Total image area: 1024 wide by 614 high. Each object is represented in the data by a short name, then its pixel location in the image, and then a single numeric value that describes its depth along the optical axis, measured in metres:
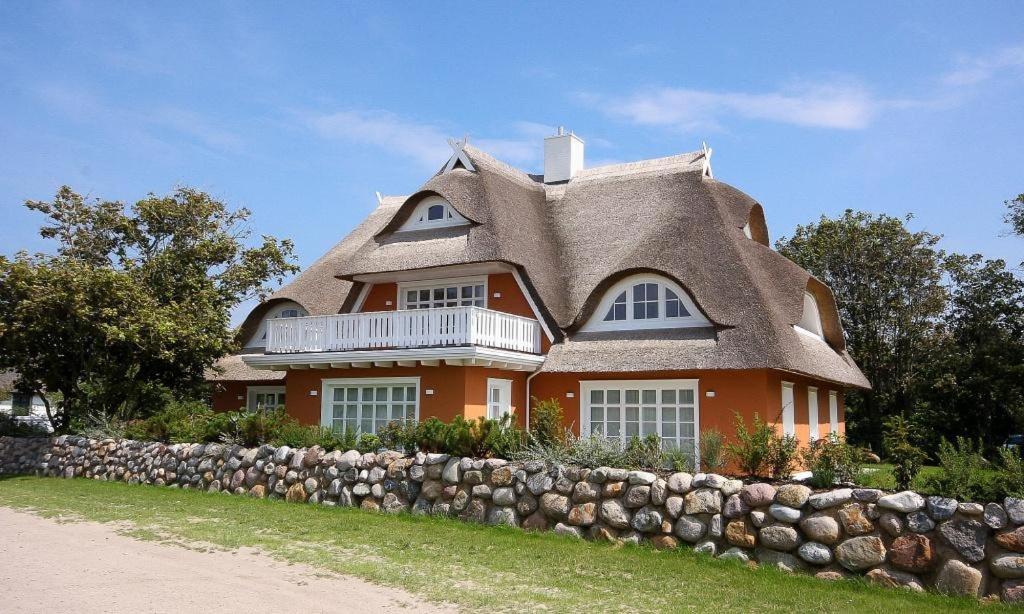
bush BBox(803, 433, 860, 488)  9.41
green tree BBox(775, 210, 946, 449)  29.23
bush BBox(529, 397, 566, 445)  13.47
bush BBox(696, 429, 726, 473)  11.30
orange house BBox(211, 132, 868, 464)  15.90
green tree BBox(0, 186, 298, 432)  18.14
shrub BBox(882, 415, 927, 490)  9.02
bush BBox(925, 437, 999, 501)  8.23
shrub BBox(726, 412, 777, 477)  10.20
